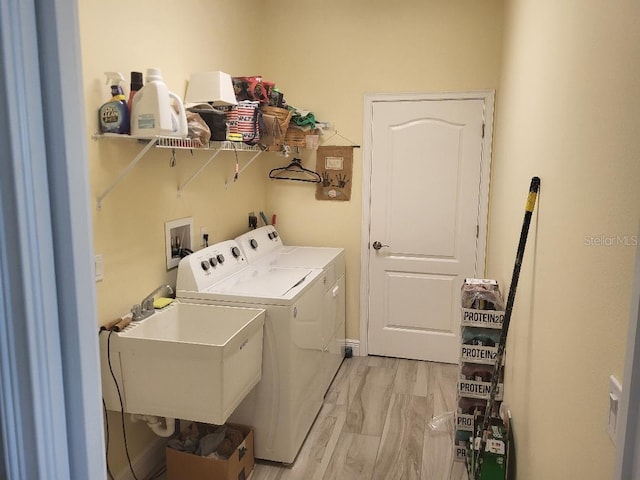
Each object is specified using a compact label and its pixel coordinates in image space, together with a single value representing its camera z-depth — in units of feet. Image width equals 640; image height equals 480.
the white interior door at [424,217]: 11.83
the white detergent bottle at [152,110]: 6.45
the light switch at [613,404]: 2.85
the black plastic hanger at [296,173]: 12.78
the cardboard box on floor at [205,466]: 7.34
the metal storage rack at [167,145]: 6.69
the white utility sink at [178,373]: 6.33
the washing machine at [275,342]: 7.95
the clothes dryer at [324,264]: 10.49
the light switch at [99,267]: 6.67
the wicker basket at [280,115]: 10.15
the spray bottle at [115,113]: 6.52
